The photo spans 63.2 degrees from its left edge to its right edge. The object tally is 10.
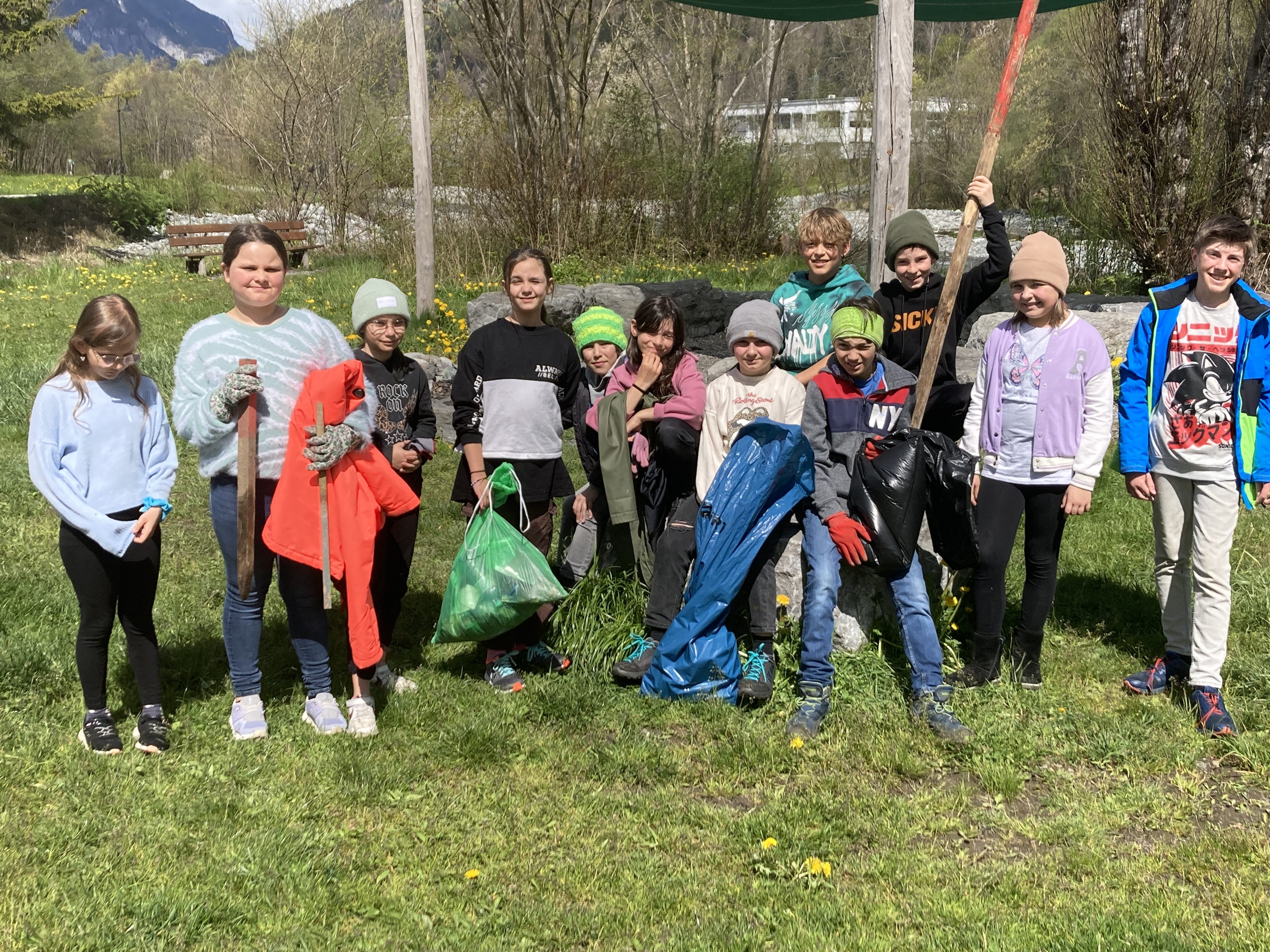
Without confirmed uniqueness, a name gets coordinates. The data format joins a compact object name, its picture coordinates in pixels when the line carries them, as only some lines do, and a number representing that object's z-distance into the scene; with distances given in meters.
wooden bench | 16.30
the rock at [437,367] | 8.41
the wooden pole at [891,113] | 4.77
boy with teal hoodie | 4.10
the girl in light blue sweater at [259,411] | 3.32
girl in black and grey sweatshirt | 3.93
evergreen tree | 22.89
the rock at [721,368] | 4.46
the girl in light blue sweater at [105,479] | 3.25
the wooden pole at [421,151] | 9.03
